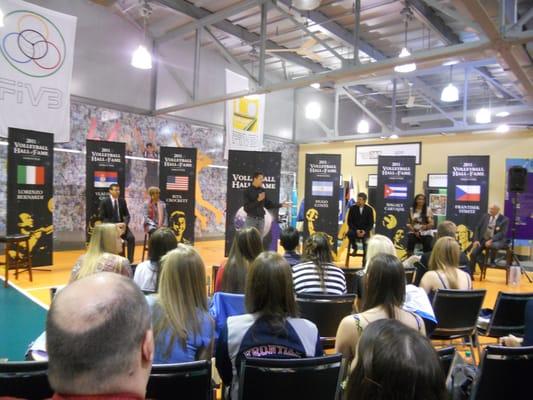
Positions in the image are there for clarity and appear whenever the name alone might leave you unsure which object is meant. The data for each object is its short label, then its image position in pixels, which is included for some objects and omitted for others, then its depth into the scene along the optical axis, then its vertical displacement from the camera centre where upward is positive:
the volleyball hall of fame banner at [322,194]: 8.70 +0.00
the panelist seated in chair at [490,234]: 7.65 -0.67
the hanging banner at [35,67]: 6.94 +2.14
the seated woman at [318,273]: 3.00 -0.60
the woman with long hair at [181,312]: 1.82 -0.59
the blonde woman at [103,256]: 2.53 -0.47
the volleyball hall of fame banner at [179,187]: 7.93 +0.07
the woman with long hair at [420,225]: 7.47 -0.52
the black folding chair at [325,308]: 2.71 -0.78
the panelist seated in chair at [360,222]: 8.03 -0.54
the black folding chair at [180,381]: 1.50 -0.73
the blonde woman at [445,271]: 3.25 -0.61
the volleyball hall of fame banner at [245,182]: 7.85 +0.22
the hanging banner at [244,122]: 10.12 +1.85
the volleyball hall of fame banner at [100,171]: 7.23 +0.31
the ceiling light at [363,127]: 11.73 +2.03
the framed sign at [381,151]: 12.05 +1.42
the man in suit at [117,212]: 6.88 -0.41
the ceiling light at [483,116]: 9.12 +1.92
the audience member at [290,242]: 3.76 -0.46
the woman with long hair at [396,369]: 0.86 -0.38
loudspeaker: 7.57 +0.42
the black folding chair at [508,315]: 3.11 -0.93
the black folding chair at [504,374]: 1.87 -0.83
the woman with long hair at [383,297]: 1.88 -0.51
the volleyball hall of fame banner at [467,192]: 8.30 +0.13
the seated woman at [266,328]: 1.77 -0.61
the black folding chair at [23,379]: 1.44 -0.70
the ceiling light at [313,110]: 10.15 +2.16
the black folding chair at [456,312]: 3.02 -0.88
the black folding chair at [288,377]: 1.57 -0.74
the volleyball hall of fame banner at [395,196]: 8.46 +0.01
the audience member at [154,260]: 3.05 -0.55
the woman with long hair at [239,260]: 2.92 -0.52
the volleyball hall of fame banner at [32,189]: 6.09 -0.05
